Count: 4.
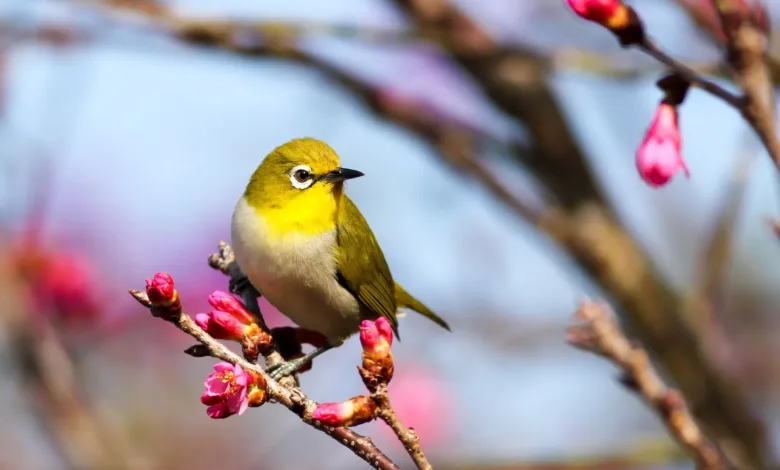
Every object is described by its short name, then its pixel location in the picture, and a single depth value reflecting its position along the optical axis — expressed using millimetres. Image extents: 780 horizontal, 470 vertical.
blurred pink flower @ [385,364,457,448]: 14586
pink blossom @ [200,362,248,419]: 4230
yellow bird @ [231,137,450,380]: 6262
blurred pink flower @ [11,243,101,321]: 9797
